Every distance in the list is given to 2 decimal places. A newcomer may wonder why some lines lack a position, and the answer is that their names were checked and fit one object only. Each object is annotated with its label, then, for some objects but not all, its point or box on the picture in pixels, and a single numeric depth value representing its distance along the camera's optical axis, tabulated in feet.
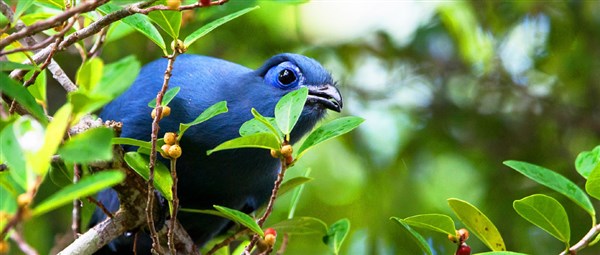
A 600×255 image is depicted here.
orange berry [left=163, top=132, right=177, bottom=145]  15.90
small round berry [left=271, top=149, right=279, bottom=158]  15.43
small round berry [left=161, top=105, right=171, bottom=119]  15.66
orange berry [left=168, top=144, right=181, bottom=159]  15.51
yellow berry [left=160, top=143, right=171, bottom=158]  15.68
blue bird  23.00
